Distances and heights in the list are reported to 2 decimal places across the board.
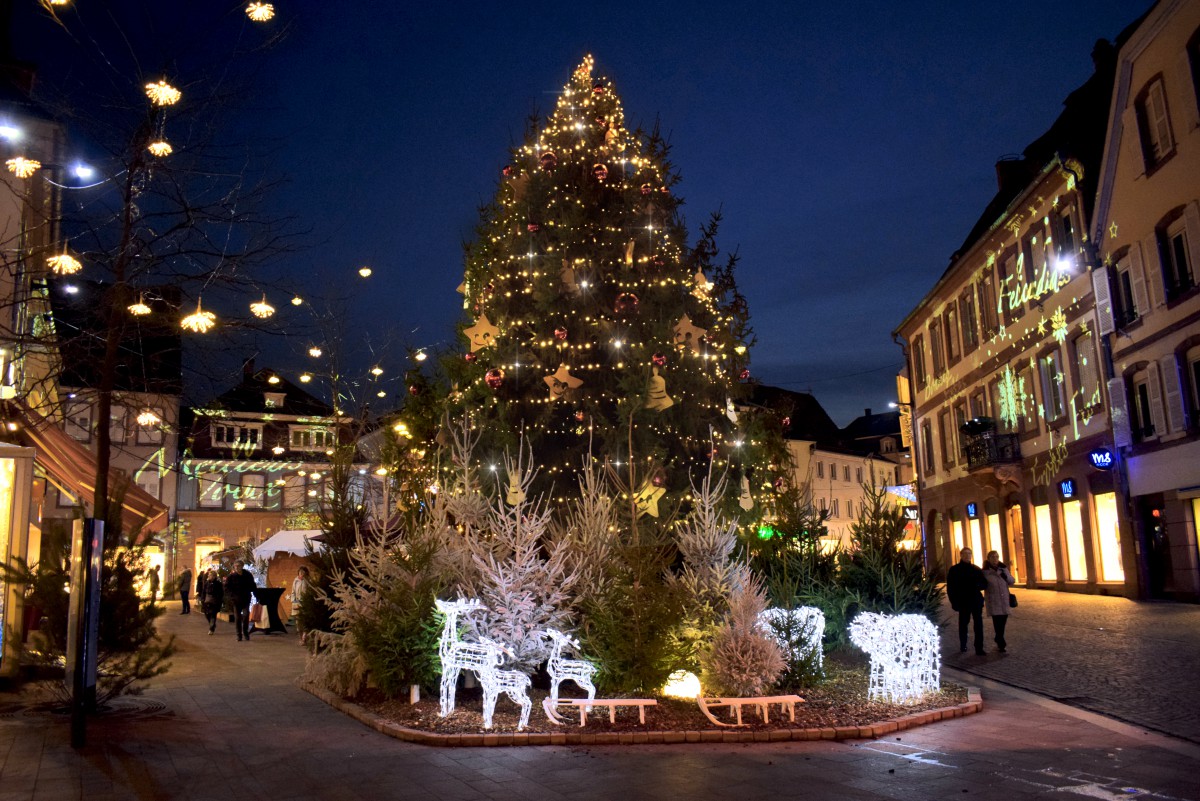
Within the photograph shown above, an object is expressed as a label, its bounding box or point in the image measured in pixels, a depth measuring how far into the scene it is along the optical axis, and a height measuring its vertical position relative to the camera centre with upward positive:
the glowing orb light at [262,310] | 10.44 +2.84
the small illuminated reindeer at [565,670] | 9.55 -1.10
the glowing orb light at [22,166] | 9.64 +4.15
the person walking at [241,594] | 20.77 -0.52
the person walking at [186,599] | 31.70 -0.93
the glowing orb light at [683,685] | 10.56 -1.42
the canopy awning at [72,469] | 13.50 +1.54
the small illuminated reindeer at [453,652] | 9.59 -0.89
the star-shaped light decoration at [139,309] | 9.88 +2.75
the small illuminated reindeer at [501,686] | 9.29 -1.21
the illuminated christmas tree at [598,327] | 18.22 +4.60
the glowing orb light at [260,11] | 8.66 +5.05
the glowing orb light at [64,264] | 9.48 +3.13
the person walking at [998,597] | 15.61 -0.82
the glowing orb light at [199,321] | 9.97 +2.61
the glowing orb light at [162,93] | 9.22 +4.63
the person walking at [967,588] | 15.60 -0.65
